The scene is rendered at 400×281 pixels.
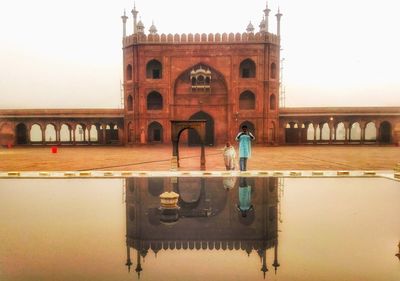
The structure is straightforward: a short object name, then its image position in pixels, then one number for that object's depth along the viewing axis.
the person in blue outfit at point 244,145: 9.91
